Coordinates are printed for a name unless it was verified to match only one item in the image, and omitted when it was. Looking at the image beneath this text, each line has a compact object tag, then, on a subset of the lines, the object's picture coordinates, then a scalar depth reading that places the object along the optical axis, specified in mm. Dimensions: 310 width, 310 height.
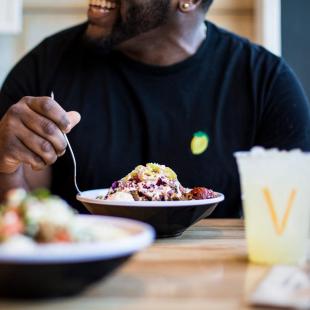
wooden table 610
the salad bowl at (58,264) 566
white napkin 591
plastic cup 789
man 1694
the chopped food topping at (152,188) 1052
